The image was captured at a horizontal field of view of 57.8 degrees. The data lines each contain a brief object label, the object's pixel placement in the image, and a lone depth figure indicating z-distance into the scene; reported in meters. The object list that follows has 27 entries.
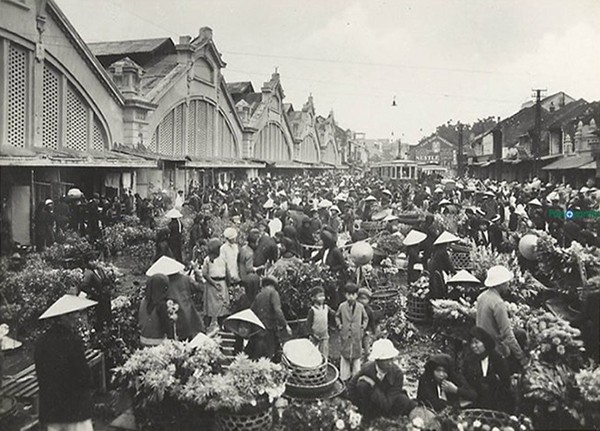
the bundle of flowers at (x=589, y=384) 4.96
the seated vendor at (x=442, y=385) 5.93
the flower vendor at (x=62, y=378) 5.02
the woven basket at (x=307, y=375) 6.64
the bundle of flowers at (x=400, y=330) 9.21
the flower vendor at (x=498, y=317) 6.29
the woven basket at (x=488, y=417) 5.26
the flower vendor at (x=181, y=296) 7.32
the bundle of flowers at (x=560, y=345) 5.70
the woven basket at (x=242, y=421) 5.38
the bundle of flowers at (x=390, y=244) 13.84
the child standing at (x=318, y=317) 7.62
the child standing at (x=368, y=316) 7.67
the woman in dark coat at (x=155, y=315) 6.99
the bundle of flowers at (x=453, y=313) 7.50
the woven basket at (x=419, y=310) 9.77
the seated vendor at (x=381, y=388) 5.77
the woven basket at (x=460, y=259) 12.43
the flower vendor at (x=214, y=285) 8.93
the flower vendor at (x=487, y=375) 6.07
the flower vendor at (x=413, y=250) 11.28
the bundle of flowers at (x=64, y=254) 11.44
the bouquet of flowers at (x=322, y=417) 5.47
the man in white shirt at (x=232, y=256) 9.53
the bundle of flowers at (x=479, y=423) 5.10
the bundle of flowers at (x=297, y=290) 8.97
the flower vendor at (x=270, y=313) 6.81
